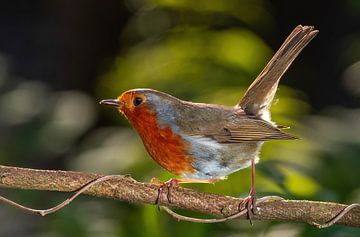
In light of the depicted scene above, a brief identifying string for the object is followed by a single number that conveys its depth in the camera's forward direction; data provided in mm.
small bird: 5711
